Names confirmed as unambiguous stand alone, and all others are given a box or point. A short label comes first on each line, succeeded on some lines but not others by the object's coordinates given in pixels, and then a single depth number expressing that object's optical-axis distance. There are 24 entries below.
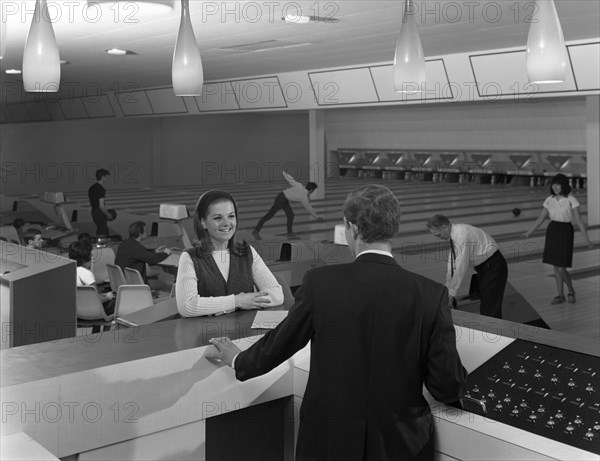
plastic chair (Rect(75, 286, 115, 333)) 5.55
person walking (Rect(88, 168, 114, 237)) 11.00
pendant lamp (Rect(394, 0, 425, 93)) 3.35
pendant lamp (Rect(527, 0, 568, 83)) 2.78
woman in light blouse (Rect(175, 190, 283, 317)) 2.85
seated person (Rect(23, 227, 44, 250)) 8.25
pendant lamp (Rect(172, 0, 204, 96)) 3.48
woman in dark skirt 7.51
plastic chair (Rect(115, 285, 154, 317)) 5.45
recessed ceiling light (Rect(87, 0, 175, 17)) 4.80
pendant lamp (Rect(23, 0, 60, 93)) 3.30
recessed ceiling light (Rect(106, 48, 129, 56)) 8.05
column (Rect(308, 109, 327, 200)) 15.64
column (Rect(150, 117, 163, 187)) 23.02
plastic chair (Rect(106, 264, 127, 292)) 6.39
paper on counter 2.69
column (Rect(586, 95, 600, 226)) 12.70
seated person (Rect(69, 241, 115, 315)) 5.92
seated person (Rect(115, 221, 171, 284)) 6.80
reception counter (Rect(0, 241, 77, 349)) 4.13
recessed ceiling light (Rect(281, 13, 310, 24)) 5.92
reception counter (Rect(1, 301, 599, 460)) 2.00
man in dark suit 1.94
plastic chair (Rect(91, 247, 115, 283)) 7.46
